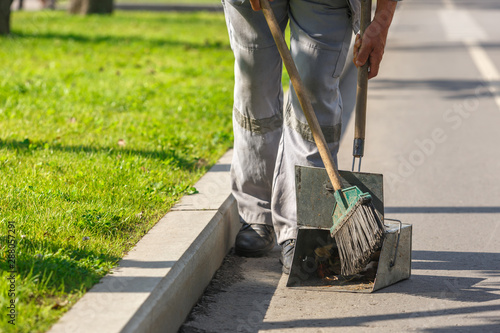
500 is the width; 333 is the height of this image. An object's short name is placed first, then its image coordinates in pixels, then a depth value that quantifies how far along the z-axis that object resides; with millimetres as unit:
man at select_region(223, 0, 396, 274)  6034
